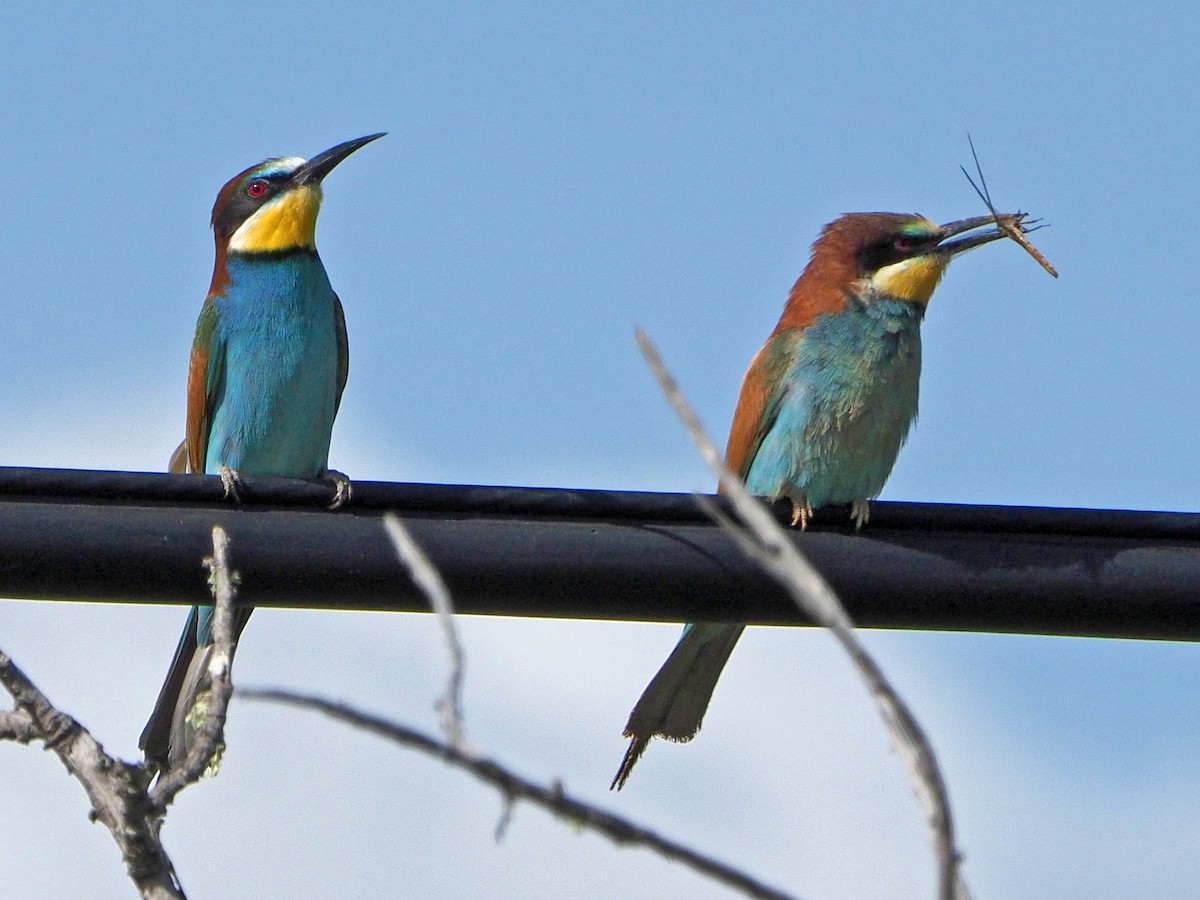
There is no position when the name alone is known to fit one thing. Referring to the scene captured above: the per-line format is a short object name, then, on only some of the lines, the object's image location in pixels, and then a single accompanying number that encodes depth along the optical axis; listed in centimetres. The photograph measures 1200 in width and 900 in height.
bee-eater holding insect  920
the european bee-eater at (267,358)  991
